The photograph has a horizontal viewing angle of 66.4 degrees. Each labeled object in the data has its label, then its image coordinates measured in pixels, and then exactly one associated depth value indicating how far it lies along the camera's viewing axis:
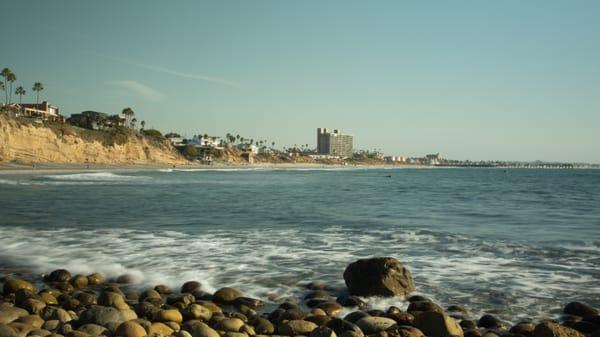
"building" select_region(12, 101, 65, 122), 105.06
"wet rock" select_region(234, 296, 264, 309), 7.80
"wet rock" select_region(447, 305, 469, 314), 7.60
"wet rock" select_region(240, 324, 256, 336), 6.12
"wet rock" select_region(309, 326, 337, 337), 5.69
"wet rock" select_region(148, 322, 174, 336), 5.74
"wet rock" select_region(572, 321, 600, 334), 6.69
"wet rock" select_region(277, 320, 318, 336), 6.18
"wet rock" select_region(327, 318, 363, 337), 6.09
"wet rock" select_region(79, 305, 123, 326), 6.04
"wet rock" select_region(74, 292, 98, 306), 7.51
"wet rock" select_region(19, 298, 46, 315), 6.67
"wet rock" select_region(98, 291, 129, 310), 7.02
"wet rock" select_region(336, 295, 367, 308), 7.82
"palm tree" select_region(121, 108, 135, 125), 146.75
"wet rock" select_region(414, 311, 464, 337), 6.24
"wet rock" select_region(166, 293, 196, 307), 7.61
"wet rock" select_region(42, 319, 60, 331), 5.91
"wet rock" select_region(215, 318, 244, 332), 6.20
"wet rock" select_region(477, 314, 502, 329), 6.97
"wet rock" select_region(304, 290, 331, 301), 8.27
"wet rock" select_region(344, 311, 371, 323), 6.74
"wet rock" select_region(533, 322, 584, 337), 6.08
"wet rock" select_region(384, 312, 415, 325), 6.86
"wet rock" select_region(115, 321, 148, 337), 5.52
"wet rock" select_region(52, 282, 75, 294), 8.62
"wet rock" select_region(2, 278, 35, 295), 7.98
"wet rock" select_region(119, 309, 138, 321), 6.25
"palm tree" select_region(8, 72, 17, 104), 98.16
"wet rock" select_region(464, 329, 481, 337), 6.38
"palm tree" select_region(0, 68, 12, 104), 97.12
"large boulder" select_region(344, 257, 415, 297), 8.31
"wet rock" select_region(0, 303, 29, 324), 6.10
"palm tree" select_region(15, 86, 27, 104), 111.25
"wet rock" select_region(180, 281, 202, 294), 8.75
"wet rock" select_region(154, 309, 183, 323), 6.46
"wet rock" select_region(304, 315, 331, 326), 6.55
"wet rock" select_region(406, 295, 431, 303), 8.02
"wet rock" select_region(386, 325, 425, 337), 6.06
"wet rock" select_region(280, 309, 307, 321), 6.77
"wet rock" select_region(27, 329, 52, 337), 5.42
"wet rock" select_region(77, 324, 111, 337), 5.62
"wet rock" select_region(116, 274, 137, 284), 9.35
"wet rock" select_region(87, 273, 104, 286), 9.19
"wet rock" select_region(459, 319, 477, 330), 6.82
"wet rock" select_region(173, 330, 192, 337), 5.56
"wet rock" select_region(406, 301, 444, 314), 7.34
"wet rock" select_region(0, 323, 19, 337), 5.36
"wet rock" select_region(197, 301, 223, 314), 7.17
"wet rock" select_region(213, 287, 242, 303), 8.01
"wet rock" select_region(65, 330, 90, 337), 5.37
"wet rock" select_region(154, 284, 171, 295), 8.55
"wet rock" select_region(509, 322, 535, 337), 6.52
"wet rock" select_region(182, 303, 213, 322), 6.75
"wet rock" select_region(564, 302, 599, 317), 7.37
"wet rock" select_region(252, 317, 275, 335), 6.30
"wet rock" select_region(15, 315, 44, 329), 5.94
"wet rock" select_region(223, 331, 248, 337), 5.76
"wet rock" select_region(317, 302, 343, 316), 7.44
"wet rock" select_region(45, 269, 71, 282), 9.17
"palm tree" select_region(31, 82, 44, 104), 113.77
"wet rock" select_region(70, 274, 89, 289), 8.91
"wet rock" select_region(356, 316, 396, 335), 6.30
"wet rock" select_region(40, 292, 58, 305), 7.43
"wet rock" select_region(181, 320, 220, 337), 5.71
